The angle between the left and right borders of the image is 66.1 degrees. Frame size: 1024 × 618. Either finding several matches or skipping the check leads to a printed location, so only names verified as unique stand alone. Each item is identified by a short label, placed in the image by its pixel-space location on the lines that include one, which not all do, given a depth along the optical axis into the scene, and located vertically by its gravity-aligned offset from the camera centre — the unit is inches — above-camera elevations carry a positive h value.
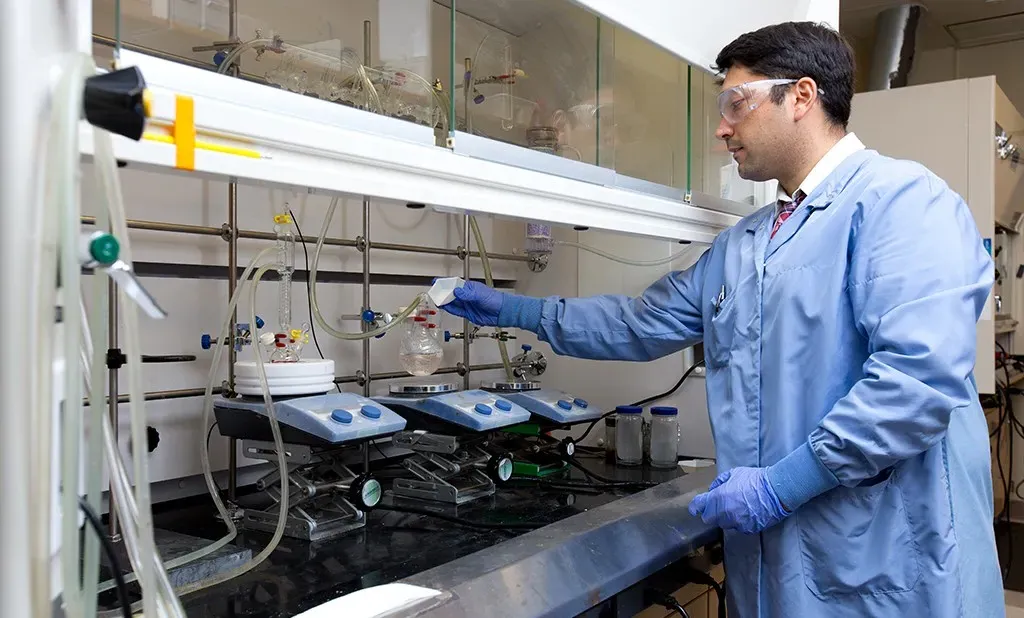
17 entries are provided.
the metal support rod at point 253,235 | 61.6 +6.0
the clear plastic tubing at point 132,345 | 22.7 -1.3
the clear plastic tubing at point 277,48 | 44.4 +14.5
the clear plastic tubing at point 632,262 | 87.4 +5.3
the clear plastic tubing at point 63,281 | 20.5 +0.6
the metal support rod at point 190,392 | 63.2 -7.4
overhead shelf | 30.1 +7.0
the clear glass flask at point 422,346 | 81.6 -4.4
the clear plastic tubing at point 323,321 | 68.6 -0.9
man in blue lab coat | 47.1 -4.3
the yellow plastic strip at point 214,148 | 27.6 +6.0
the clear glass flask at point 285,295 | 63.6 +0.8
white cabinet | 115.0 +25.4
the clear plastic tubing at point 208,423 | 49.4 -9.7
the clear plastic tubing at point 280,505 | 46.9 -13.2
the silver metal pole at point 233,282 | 63.8 +1.8
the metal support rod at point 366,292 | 75.5 +1.1
